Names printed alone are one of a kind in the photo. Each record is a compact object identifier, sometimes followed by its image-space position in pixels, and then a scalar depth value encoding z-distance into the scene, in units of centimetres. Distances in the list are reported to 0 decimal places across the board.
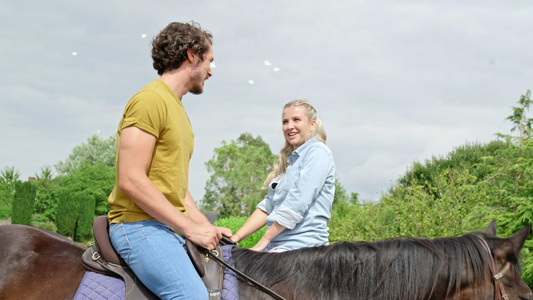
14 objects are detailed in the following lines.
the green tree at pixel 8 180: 4177
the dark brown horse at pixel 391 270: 262
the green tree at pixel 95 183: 4281
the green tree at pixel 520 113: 2255
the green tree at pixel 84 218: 3556
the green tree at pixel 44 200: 3784
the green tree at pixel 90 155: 6197
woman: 333
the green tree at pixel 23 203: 3102
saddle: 264
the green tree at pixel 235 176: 5262
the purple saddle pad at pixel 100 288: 264
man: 249
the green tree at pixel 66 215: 3419
